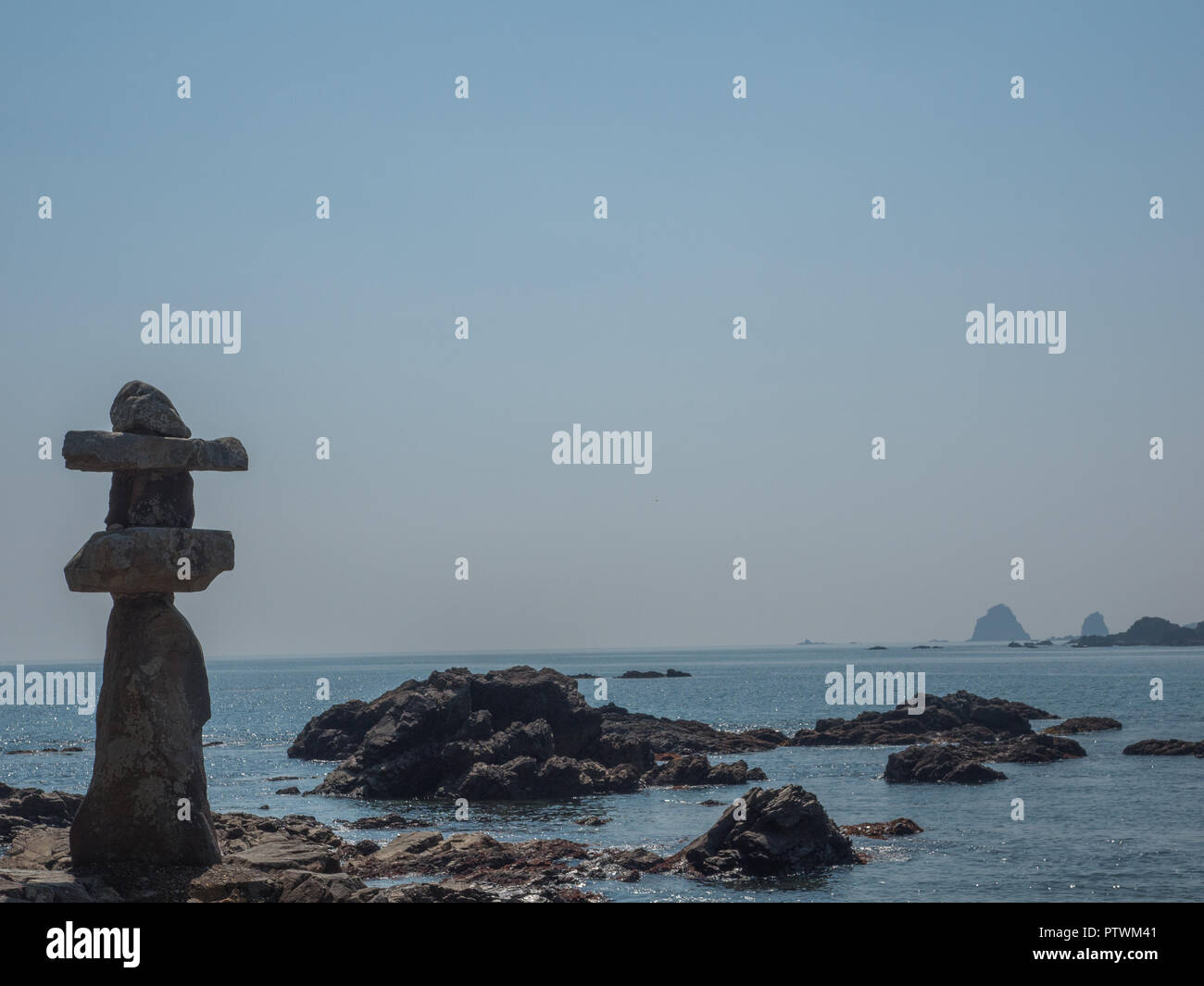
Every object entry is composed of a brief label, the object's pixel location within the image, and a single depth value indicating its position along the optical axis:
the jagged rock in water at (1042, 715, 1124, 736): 82.75
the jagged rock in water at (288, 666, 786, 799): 56.38
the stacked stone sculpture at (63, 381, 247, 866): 23.27
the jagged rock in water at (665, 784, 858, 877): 35.12
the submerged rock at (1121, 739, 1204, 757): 66.94
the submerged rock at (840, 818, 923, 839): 42.69
